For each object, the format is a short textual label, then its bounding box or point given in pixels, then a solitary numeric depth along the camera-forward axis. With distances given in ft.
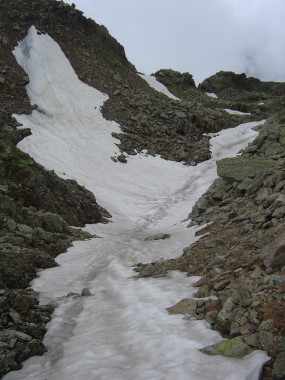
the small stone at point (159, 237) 59.93
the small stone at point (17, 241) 42.06
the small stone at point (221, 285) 25.63
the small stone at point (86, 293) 31.45
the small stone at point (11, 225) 45.70
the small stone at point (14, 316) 23.24
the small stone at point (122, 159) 132.57
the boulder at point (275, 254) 24.29
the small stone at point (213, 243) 39.96
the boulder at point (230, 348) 17.11
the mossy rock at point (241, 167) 64.34
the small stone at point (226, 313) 20.20
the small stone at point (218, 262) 31.69
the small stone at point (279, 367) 14.65
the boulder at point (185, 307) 24.12
